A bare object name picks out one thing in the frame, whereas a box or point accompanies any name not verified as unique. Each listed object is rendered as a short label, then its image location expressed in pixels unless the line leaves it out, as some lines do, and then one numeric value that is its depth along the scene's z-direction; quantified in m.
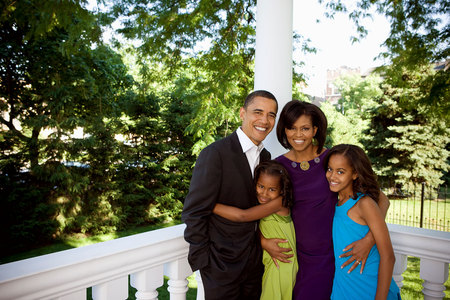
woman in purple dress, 1.82
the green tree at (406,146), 15.79
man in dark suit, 1.62
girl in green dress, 1.71
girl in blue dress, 1.59
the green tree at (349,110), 19.47
